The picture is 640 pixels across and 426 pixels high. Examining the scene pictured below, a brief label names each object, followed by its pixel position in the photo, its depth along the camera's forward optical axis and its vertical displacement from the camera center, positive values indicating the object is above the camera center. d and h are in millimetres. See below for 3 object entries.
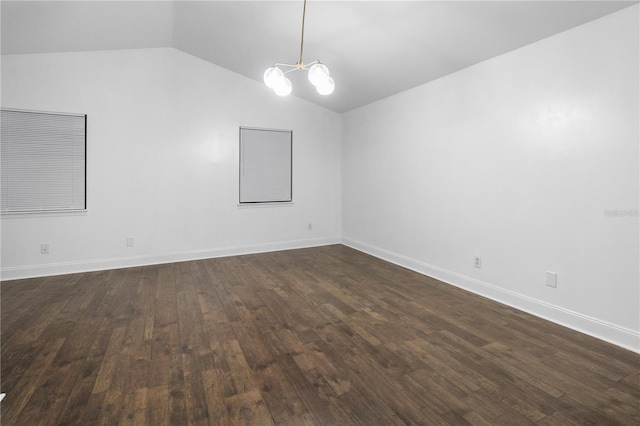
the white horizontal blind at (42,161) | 3838 +587
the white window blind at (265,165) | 5227 +761
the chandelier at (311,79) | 2285 +953
